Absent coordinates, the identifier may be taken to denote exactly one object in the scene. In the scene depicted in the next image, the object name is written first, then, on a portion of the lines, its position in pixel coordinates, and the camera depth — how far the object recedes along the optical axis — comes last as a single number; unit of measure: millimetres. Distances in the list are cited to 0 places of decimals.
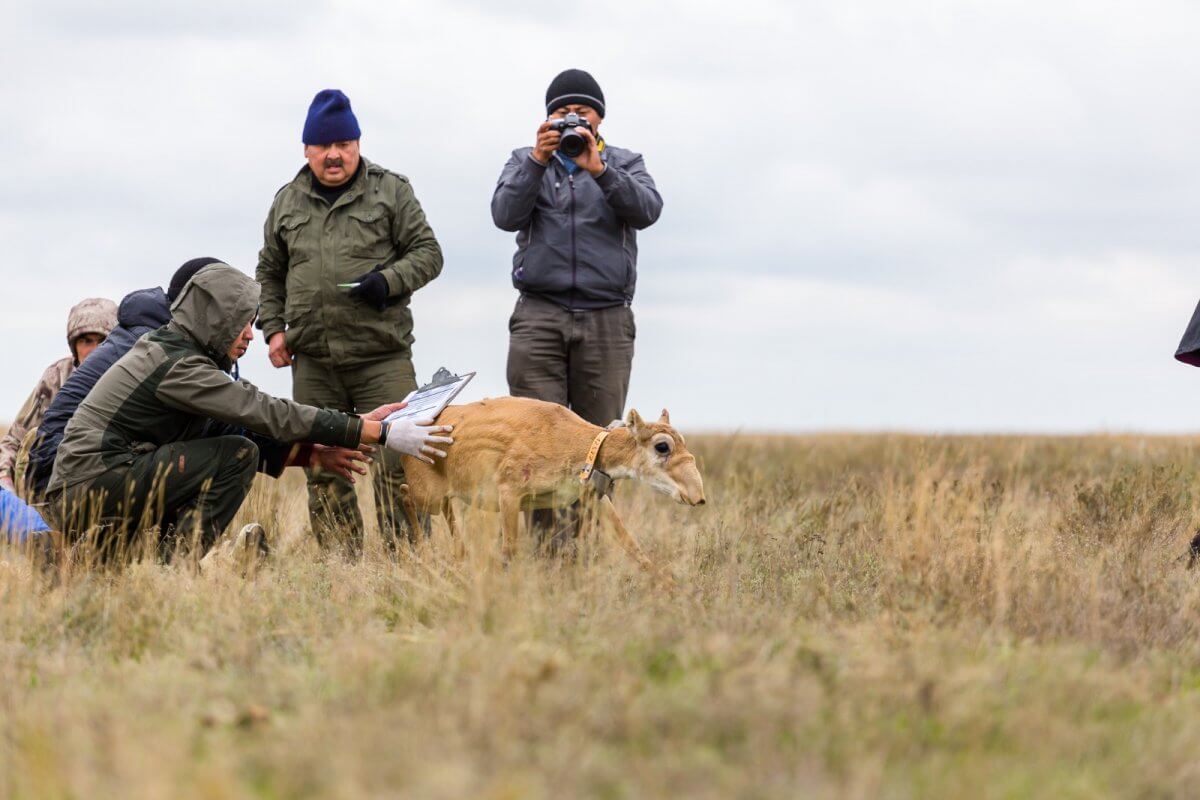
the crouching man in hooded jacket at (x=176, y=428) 14219
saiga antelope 14711
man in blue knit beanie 16531
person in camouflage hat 16406
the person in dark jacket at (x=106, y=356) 15375
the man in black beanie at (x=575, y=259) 16750
